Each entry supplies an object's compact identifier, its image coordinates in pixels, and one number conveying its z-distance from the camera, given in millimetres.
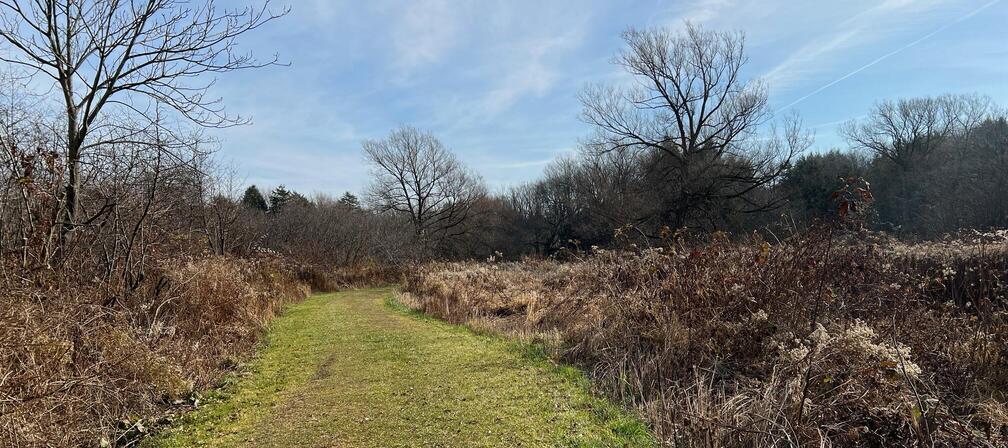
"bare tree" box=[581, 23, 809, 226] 26750
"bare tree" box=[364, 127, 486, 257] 40594
